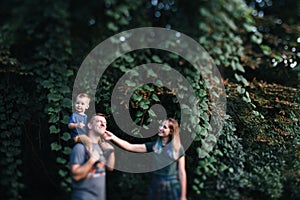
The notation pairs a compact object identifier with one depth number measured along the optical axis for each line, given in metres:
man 3.22
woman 3.31
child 3.69
